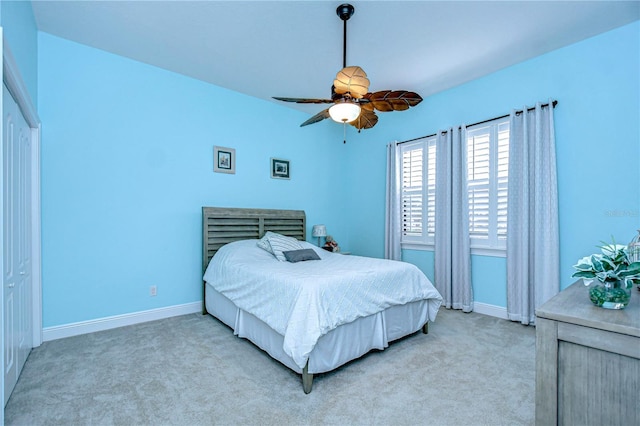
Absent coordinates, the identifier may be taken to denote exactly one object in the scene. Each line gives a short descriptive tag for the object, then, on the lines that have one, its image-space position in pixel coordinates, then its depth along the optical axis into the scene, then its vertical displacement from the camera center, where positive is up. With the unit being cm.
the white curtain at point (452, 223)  365 -14
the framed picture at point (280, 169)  435 +61
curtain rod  305 +105
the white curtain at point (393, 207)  436 +6
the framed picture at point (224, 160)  382 +65
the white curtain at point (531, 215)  300 -3
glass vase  111 -30
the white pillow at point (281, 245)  336 -39
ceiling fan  209 +84
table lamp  456 -30
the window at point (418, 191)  410 +28
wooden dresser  94 -50
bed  204 -72
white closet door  186 -21
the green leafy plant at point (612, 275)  111 -24
